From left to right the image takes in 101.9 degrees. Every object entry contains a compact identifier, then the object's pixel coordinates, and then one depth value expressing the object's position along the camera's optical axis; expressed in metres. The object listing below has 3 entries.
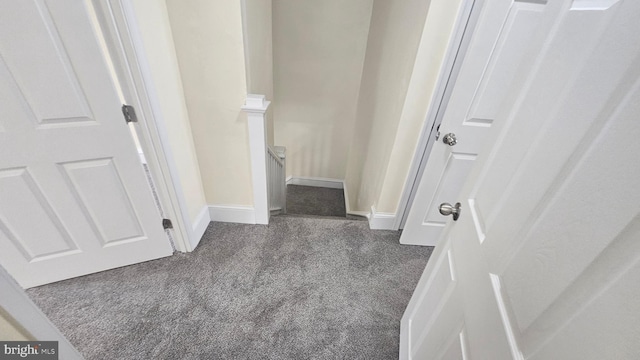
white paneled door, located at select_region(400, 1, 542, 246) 1.21
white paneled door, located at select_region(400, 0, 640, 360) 0.38
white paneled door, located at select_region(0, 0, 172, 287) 0.99
